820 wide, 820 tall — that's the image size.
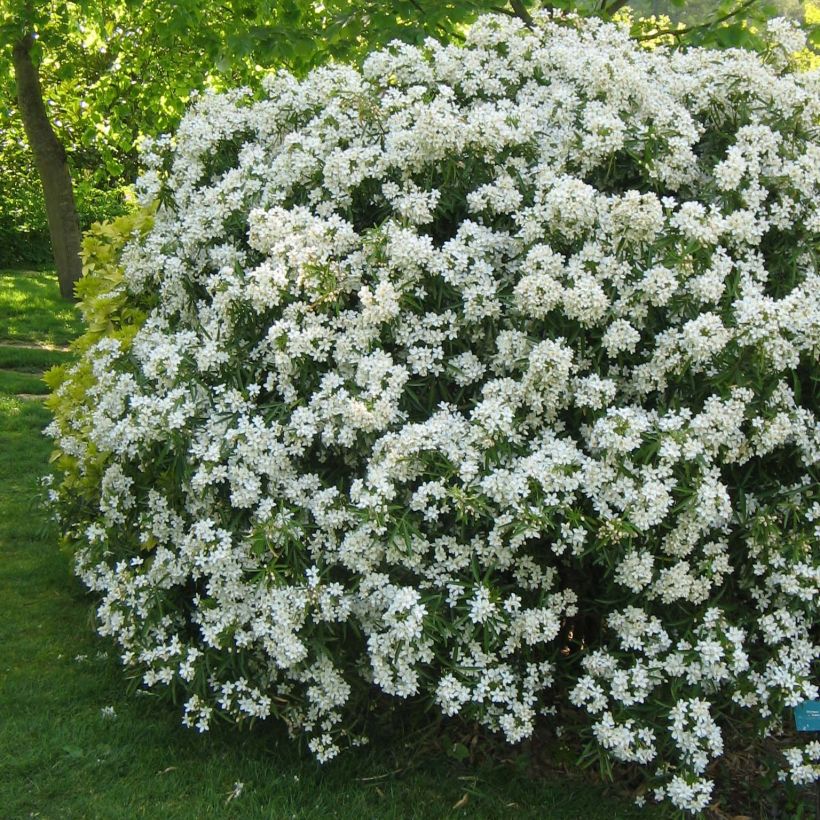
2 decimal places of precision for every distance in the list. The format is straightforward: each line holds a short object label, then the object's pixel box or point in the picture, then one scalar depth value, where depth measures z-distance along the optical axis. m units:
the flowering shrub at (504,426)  3.60
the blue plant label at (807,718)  3.44
